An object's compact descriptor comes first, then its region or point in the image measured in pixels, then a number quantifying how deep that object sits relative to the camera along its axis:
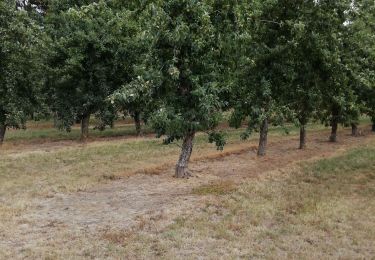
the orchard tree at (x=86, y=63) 28.81
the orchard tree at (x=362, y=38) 20.12
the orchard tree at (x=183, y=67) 15.09
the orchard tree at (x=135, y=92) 14.45
